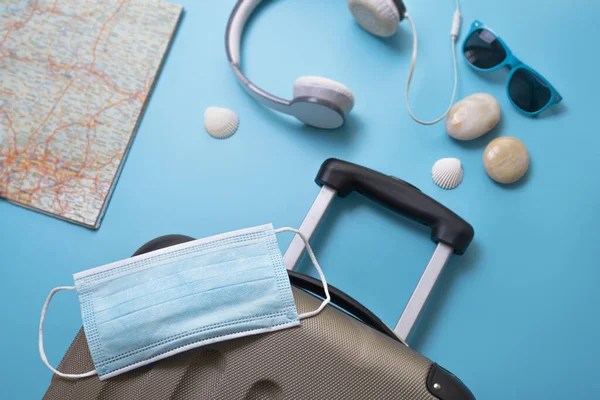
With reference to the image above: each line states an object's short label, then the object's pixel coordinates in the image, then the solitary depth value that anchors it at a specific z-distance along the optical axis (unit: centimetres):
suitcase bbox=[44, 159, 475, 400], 45
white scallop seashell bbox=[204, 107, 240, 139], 72
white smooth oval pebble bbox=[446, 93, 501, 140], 67
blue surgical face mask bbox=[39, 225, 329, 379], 46
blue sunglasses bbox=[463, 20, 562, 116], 68
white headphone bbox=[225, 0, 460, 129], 64
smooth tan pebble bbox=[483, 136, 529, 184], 66
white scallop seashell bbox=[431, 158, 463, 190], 68
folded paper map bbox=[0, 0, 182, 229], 73
